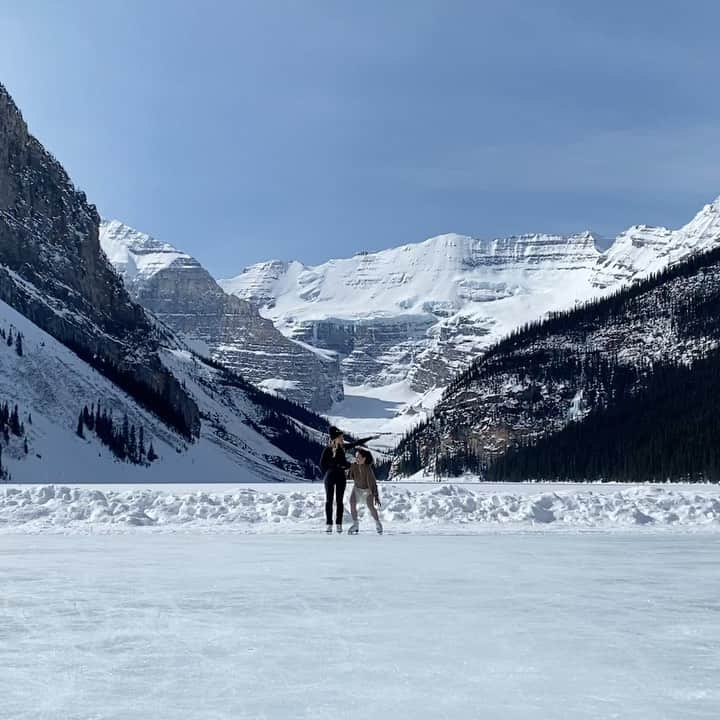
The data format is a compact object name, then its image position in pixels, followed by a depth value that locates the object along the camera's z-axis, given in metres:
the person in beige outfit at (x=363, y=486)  22.33
